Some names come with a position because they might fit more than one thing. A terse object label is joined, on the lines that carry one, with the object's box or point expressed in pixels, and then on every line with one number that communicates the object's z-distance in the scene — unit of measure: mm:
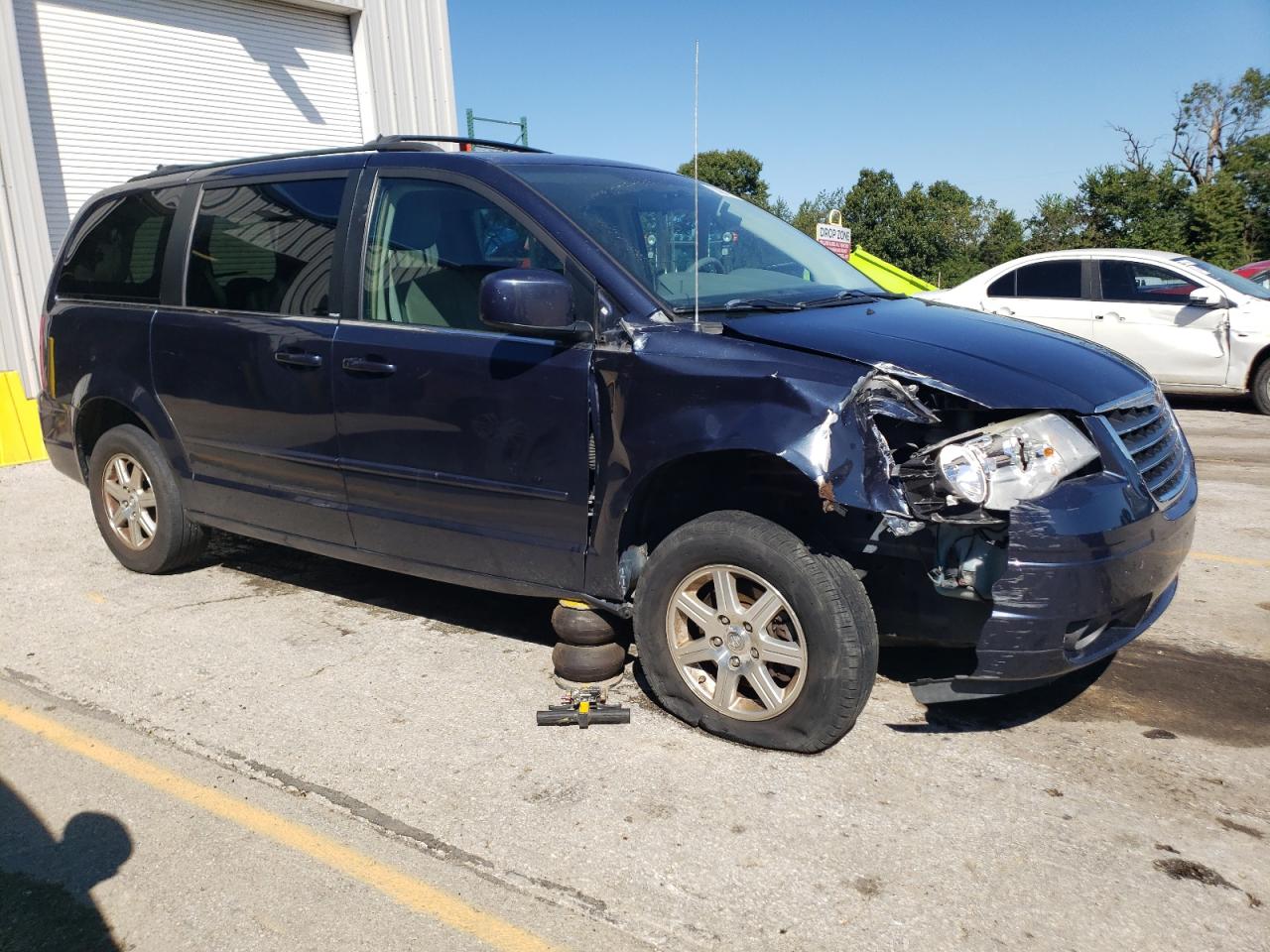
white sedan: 10094
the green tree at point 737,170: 53750
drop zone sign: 11078
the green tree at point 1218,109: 44562
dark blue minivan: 3129
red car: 14312
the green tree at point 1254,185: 32562
